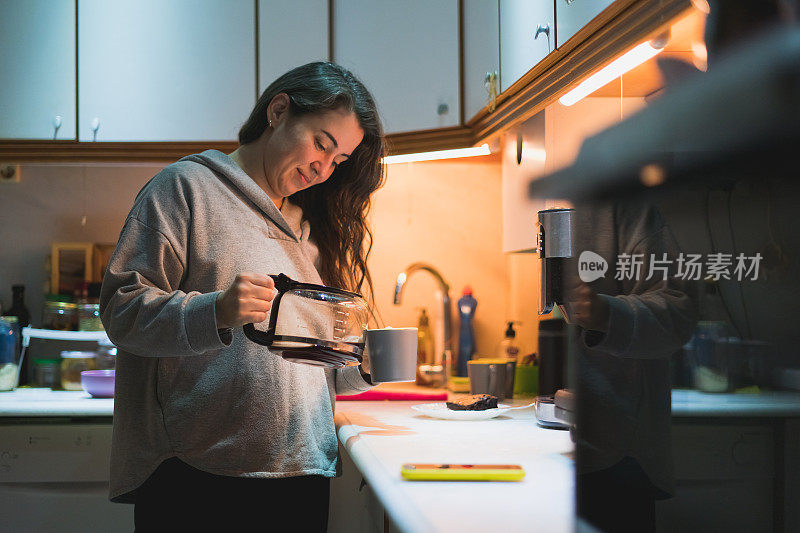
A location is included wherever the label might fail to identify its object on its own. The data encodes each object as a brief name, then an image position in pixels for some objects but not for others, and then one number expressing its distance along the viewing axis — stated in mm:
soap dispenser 2496
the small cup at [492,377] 2195
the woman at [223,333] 1266
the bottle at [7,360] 2512
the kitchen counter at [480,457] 602
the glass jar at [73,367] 2492
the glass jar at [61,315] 2674
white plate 1730
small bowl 2301
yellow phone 1049
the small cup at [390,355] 1528
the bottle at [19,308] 2715
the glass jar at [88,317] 2635
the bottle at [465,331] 2648
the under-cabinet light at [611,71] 1218
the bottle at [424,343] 2658
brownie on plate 1771
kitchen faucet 2578
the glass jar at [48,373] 2600
